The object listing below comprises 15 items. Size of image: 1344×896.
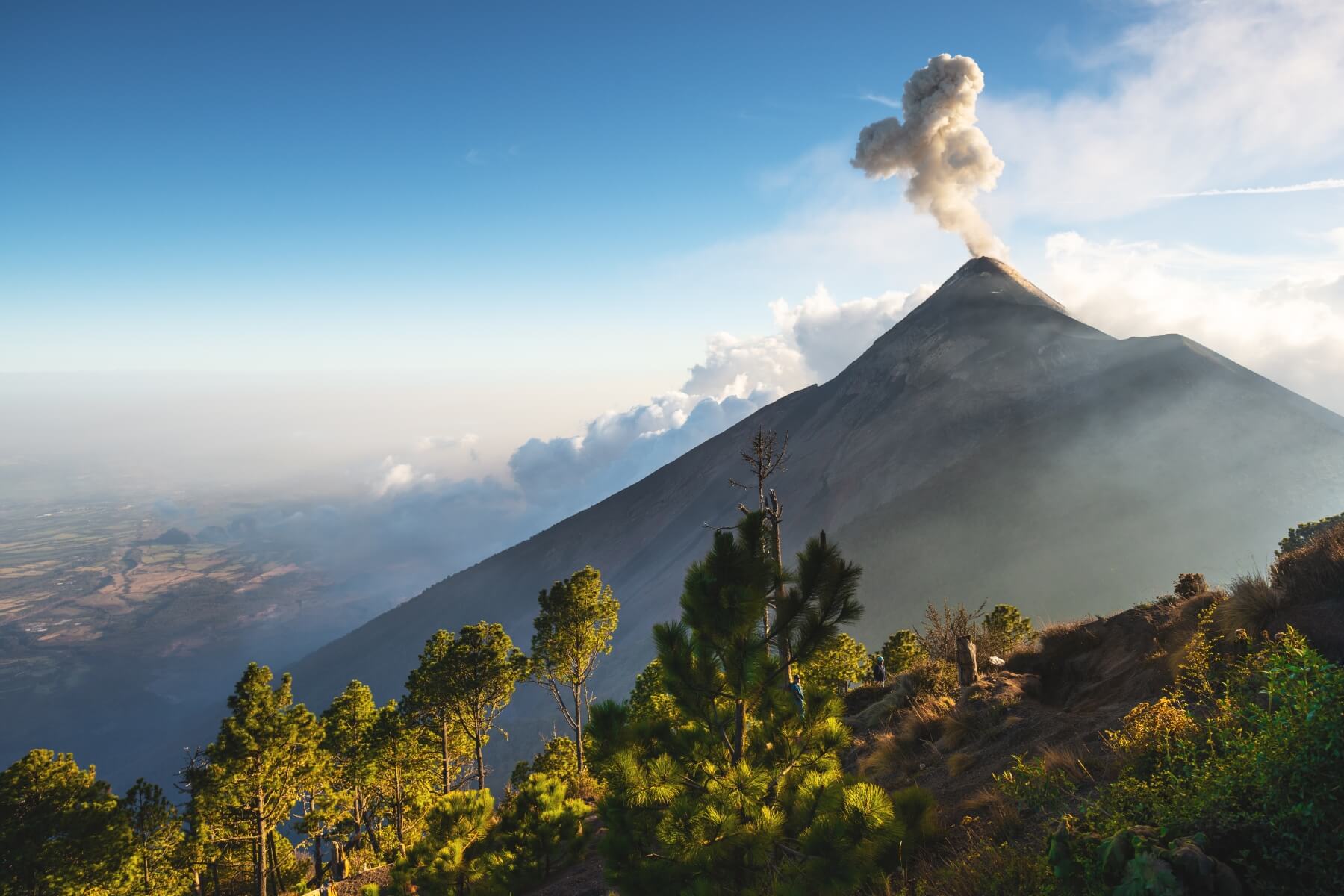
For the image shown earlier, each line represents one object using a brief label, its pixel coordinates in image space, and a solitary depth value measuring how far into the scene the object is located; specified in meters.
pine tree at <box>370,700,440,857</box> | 28.53
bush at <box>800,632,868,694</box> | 23.48
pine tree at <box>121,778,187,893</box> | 22.05
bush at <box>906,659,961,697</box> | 14.84
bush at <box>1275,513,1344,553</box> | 27.89
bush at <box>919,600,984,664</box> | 16.47
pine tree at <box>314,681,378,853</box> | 28.16
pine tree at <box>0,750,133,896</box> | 18.05
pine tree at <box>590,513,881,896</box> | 6.95
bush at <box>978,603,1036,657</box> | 18.95
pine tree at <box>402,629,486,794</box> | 27.95
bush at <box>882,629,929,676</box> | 32.08
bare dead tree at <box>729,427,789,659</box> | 17.08
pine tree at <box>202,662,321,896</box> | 20.69
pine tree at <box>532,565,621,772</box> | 26.73
